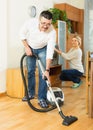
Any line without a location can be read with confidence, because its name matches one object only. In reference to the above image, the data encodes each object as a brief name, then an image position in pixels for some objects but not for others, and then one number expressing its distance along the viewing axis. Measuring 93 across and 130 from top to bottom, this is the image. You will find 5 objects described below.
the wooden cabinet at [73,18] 5.61
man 2.85
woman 4.71
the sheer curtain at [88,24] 6.25
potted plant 4.91
